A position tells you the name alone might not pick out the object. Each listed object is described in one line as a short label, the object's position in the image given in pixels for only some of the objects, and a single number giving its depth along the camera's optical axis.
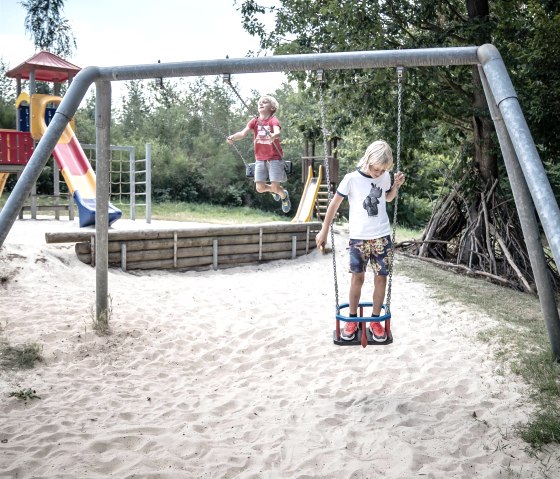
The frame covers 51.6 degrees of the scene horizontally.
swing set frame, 4.21
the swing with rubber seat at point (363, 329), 4.18
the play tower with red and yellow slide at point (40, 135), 9.77
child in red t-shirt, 5.96
